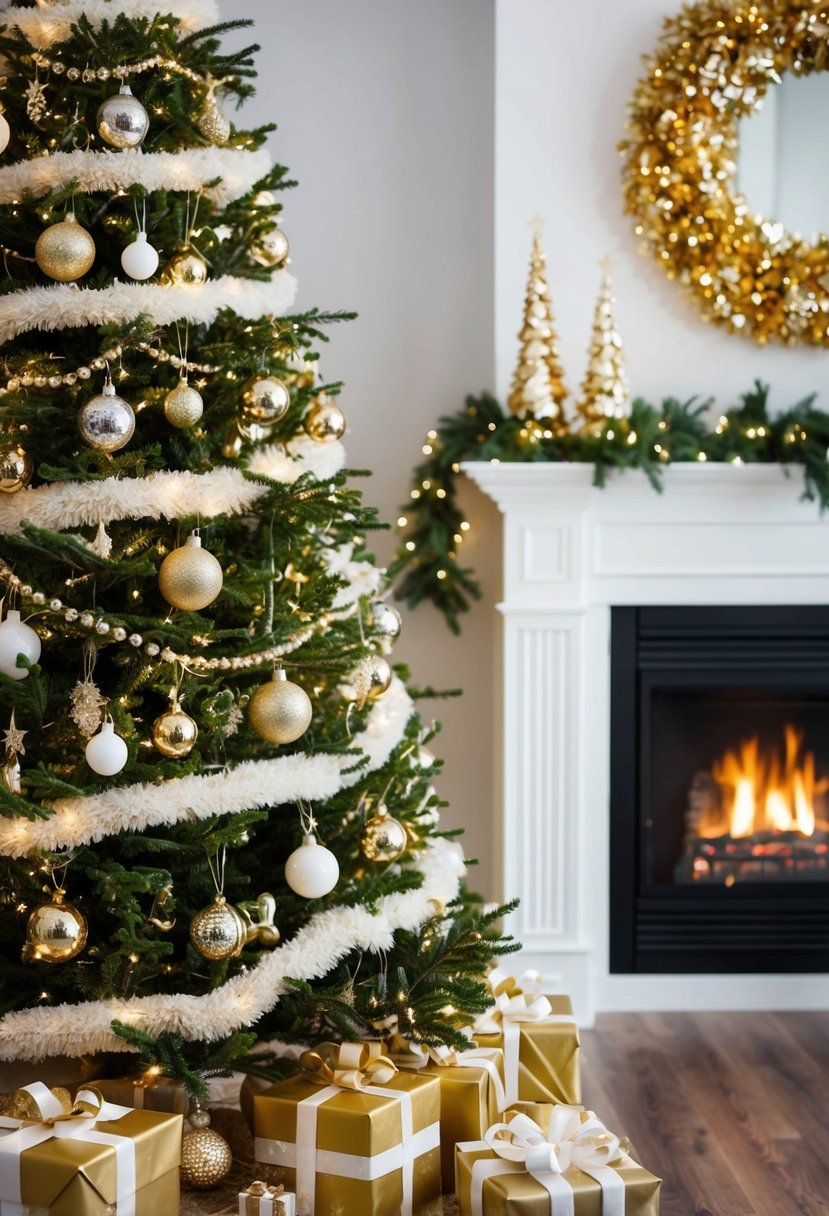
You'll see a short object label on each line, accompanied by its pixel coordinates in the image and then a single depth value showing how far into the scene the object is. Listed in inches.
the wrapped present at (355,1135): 67.5
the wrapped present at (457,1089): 73.6
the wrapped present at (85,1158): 60.7
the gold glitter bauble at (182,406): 70.6
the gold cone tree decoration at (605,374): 115.3
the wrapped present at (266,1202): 65.6
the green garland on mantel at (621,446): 115.1
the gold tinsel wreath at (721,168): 116.7
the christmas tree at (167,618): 68.8
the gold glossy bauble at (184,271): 73.3
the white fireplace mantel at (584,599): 119.0
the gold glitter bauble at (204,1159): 71.9
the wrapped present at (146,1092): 70.9
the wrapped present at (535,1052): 80.9
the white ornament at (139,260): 70.6
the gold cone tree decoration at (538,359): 116.8
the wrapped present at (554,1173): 62.8
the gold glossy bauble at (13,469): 70.1
